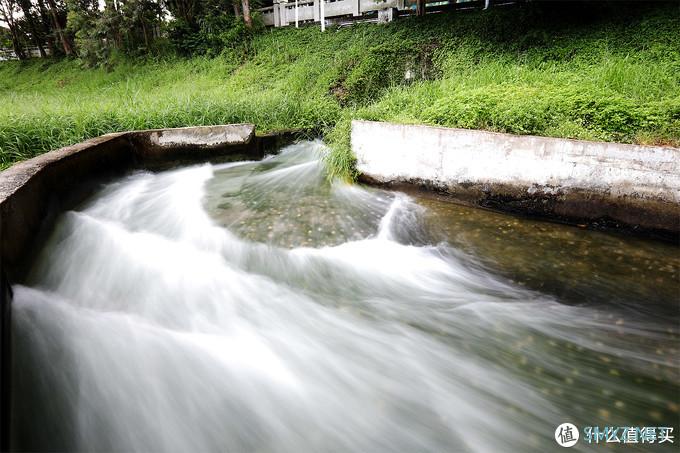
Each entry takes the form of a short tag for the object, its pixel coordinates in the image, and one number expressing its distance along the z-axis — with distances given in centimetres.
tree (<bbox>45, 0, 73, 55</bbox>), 2141
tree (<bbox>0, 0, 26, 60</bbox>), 2362
